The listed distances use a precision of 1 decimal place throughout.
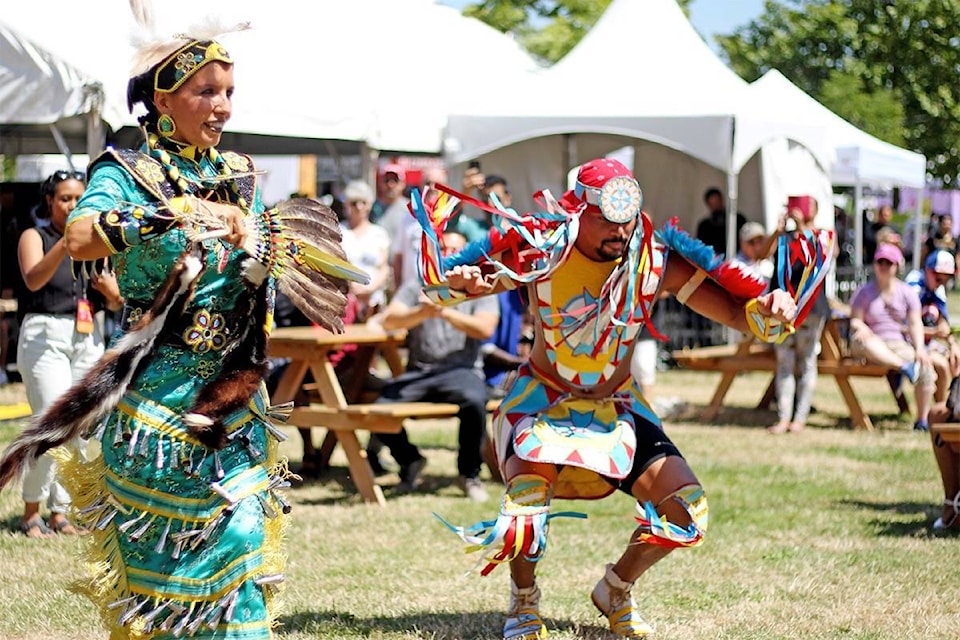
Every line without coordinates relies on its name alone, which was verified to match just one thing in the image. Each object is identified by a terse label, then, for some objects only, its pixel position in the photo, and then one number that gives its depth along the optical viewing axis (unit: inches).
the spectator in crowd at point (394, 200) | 460.1
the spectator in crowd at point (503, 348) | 323.9
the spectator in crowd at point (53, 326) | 251.3
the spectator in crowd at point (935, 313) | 374.0
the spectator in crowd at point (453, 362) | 291.7
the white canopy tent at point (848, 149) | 619.9
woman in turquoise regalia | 136.9
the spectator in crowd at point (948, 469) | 261.1
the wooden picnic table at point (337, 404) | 285.7
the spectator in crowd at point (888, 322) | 393.1
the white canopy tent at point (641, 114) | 530.3
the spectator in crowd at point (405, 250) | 386.2
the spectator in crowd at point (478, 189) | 382.6
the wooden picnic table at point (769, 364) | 411.8
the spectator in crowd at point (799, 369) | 406.9
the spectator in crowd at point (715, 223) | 594.5
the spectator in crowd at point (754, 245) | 466.7
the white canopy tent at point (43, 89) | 362.6
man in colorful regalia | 179.2
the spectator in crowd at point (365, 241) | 386.9
